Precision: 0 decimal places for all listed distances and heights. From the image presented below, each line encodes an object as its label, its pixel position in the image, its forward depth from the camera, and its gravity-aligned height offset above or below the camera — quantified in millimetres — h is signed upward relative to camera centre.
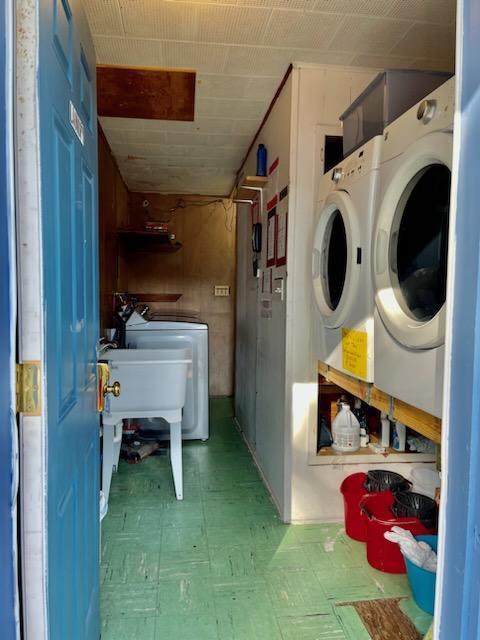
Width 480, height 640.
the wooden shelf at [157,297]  4672 +27
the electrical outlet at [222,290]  4832 +116
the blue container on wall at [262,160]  2731 +906
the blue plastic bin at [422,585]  1575 -1065
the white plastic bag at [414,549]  1598 -951
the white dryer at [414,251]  1036 +152
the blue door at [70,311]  811 -30
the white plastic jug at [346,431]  2254 -684
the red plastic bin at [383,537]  1802 -1033
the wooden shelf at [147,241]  3820 +576
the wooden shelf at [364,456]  2264 -829
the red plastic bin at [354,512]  2070 -1031
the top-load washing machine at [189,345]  3342 -361
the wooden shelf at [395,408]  1110 -317
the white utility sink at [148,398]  2426 -572
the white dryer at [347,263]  1398 +152
